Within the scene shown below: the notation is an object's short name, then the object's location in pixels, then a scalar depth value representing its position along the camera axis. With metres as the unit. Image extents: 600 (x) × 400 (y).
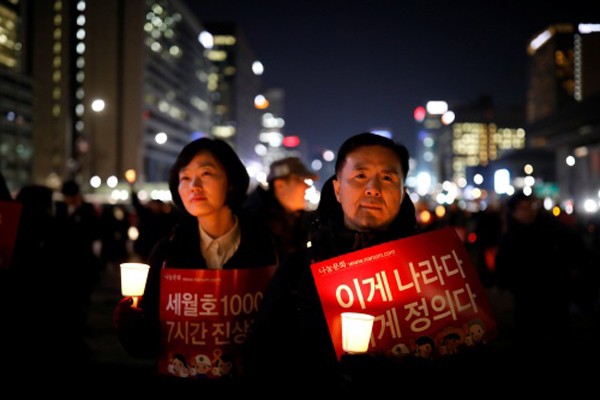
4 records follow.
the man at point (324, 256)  2.23
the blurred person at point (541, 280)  5.27
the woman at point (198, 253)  2.83
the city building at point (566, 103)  55.95
